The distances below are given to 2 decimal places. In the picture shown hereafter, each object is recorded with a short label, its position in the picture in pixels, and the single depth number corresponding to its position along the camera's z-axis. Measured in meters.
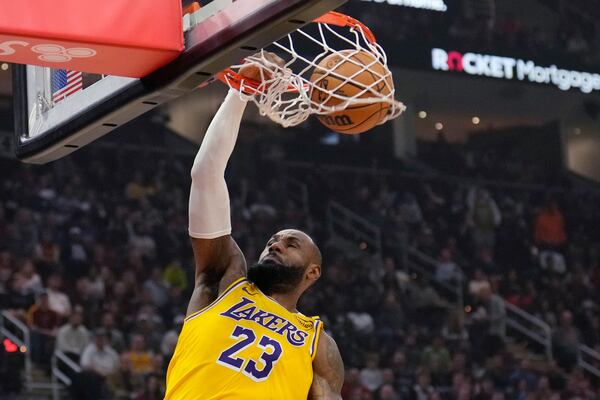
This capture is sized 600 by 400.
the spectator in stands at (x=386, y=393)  11.84
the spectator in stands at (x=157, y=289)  12.09
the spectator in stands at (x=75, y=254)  12.00
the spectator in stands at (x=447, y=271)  15.44
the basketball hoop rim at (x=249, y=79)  4.01
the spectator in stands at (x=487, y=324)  14.10
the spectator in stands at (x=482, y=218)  16.38
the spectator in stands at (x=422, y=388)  12.25
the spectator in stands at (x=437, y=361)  12.85
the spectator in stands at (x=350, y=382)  11.74
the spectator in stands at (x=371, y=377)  12.07
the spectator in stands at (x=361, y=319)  13.22
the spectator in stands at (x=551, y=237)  16.38
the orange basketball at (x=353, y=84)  4.04
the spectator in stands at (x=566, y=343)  14.65
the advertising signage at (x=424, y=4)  14.98
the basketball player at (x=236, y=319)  4.17
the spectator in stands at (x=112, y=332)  10.97
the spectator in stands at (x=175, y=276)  12.59
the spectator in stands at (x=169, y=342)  11.20
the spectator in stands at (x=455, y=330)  13.91
